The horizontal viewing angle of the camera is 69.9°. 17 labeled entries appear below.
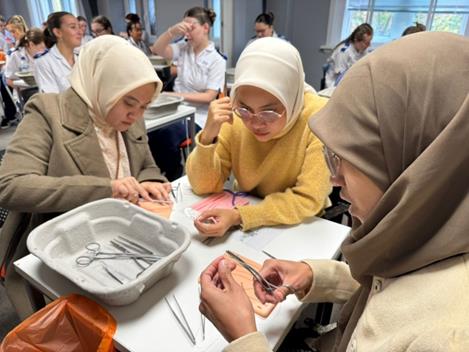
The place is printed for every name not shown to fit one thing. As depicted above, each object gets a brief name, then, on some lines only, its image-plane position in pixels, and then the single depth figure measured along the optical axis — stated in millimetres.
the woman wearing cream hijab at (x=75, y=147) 1078
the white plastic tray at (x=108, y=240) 749
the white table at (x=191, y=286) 711
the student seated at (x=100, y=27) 5262
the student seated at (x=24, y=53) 4020
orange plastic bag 758
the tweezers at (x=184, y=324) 721
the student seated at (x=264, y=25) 4500
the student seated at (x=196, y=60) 2838
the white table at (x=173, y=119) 2087
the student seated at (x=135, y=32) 5500
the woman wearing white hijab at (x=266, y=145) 1088
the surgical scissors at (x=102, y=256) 927
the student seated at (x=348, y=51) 4281
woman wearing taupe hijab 445
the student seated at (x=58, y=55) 2723
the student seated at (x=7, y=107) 4465
